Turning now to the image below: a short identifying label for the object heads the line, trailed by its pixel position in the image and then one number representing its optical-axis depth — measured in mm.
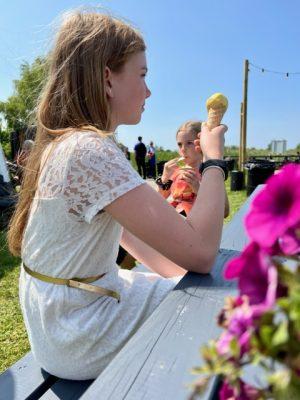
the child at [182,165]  3217
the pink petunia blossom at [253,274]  324
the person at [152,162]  18531
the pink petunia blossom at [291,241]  324
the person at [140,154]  16672
